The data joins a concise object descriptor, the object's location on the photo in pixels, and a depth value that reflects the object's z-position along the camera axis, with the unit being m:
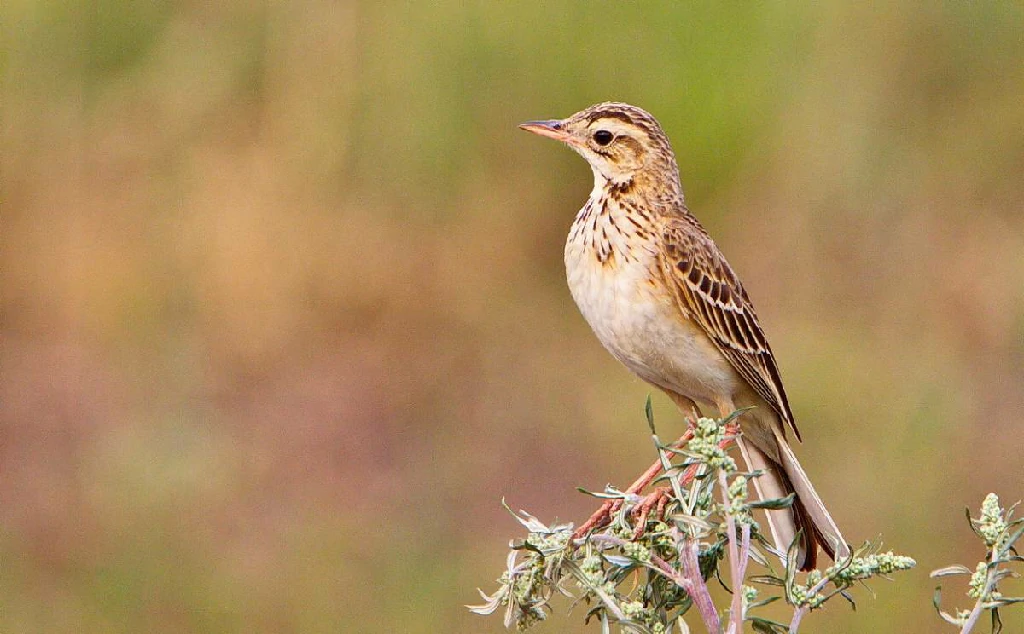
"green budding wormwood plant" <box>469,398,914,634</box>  5.46
